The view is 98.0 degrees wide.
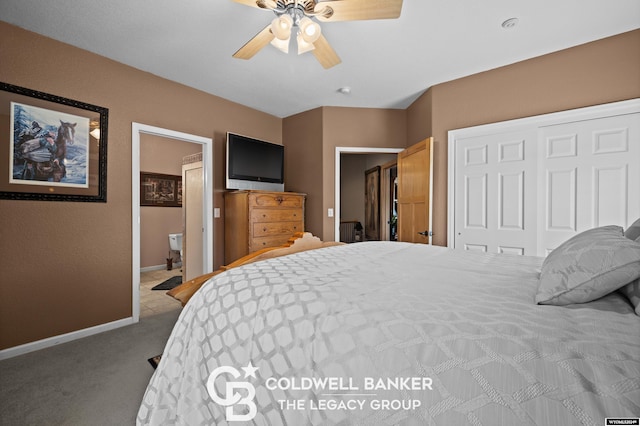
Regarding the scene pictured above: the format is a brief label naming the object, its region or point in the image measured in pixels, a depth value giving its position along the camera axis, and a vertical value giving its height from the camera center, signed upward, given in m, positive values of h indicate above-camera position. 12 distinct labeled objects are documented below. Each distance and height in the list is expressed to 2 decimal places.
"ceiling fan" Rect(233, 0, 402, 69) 1.64 +1.22
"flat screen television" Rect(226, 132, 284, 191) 3.57 +0.65
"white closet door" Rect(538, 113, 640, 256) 2.31 +0.32
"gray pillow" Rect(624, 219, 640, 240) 1.06 -0.08
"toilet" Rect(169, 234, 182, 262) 5.39 -0.61
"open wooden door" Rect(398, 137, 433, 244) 3.11 +0.24
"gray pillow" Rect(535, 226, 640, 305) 0.75 -0.17
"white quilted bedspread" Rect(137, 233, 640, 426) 0.52 -0.32
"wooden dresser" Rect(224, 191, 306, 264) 3.42 -0.12
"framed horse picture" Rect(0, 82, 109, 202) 2.20 +0.54
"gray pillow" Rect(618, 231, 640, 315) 0.73 -0.22
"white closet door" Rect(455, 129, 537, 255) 2.73 +0.20
